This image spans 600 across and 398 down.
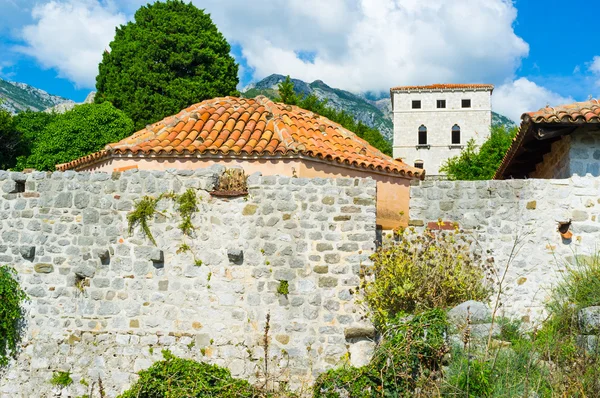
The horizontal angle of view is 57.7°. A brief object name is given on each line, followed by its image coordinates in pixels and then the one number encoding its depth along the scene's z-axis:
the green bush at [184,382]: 7.09
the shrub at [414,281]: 7.36
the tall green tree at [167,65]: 26.14
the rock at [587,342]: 5.79
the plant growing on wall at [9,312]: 7.99
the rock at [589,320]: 6.13
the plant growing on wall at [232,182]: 7.77
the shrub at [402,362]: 6.04
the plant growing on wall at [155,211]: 7.77
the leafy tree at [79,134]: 21.83
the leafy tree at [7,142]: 24.59
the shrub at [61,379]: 7.90
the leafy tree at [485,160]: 31.16
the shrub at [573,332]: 5.01
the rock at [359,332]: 7.49
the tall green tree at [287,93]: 25.12
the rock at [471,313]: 6.55
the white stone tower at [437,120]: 54.78
